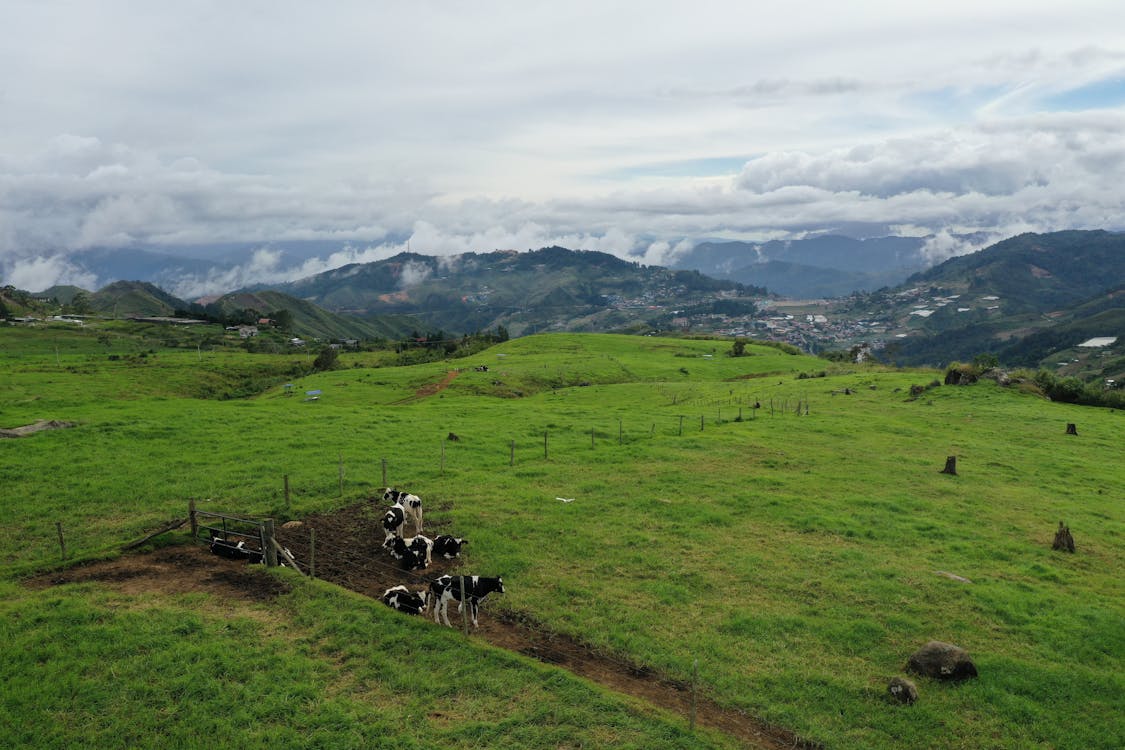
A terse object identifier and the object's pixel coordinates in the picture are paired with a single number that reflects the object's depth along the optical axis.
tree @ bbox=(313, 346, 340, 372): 121.00
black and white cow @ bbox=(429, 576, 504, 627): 18.00
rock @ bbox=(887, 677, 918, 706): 15.06
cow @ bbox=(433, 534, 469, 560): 22.27
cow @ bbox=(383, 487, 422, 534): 25.02
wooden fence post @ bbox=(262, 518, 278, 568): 20.31
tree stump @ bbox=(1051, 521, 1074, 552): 24.64
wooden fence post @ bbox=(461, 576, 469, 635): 17.12
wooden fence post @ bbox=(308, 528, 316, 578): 19.21
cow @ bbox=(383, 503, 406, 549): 23.72
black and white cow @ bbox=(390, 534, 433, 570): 21.48
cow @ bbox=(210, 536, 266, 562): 21.09
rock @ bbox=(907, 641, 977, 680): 16.02
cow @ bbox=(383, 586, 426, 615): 18.22
